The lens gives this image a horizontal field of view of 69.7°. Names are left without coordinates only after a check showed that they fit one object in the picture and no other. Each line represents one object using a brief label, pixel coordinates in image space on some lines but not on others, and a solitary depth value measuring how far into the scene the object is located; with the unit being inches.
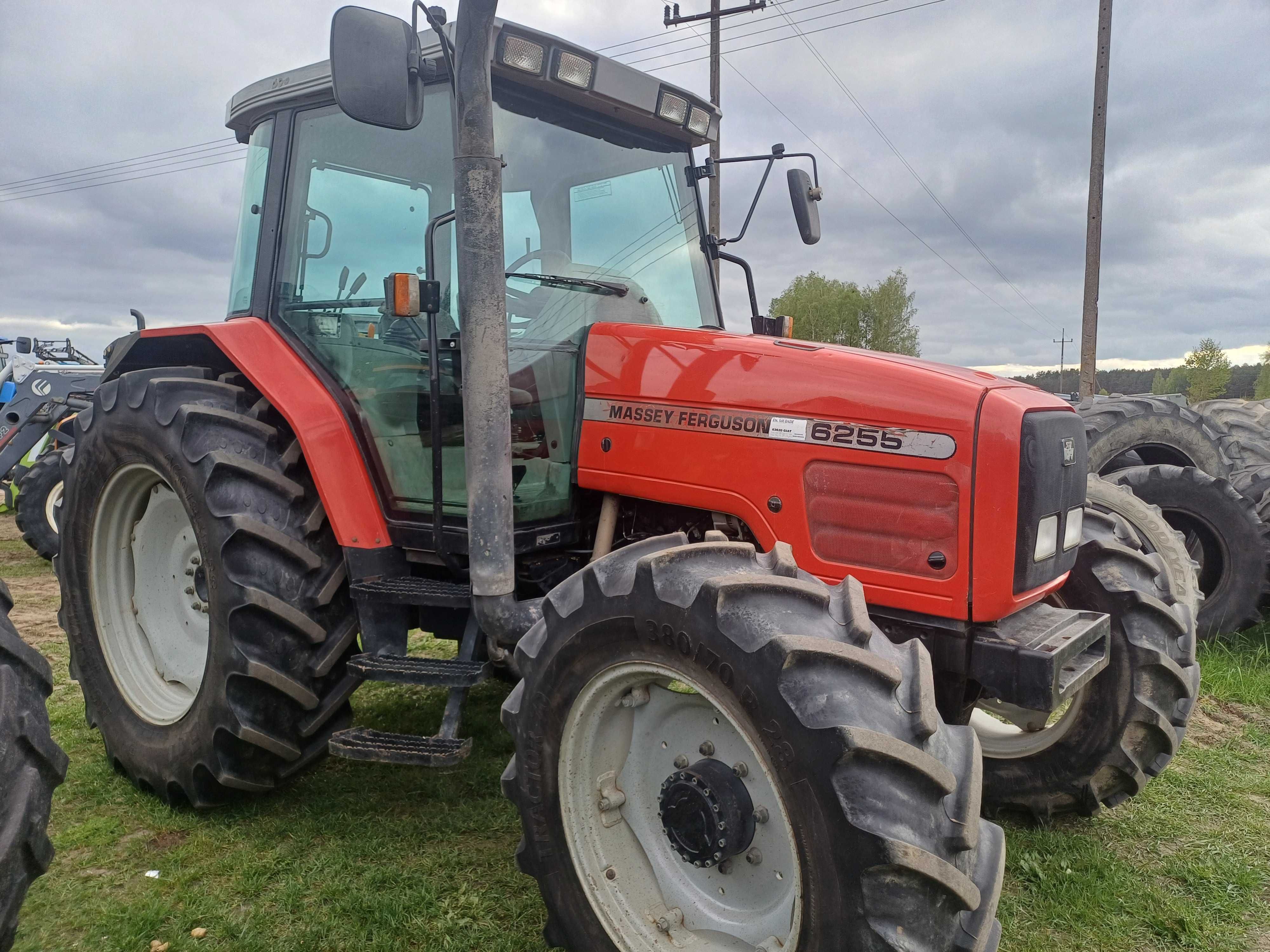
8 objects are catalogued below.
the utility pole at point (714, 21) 553.3
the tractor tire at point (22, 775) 74.0
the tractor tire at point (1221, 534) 206.5
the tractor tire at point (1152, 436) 233.6
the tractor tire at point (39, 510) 298.5
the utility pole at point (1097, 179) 461.7
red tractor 75.3
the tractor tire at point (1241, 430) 251.0
